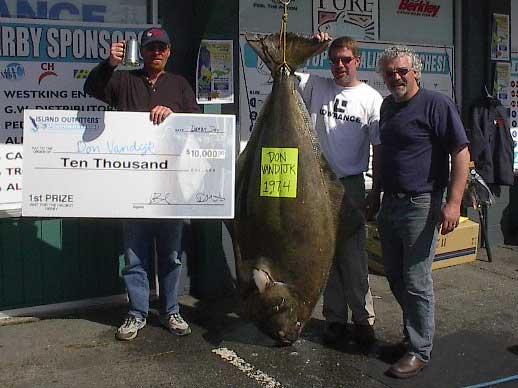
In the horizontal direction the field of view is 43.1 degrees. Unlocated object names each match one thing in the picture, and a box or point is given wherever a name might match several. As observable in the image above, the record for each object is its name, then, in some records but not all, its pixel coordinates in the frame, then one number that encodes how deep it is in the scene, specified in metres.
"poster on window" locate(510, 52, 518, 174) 7.22
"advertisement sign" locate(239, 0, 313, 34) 5.62
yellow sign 3.63
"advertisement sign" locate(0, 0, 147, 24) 4.68
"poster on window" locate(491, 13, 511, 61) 6.90
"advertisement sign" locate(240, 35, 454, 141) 5.56
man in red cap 4.22
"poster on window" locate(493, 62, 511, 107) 6.97
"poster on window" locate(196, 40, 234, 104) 5.14
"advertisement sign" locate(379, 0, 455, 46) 6.41
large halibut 3.64
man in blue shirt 3.71
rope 3.73
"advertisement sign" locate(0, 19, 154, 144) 4.66
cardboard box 6.30
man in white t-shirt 4.21
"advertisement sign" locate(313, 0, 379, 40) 6.04
